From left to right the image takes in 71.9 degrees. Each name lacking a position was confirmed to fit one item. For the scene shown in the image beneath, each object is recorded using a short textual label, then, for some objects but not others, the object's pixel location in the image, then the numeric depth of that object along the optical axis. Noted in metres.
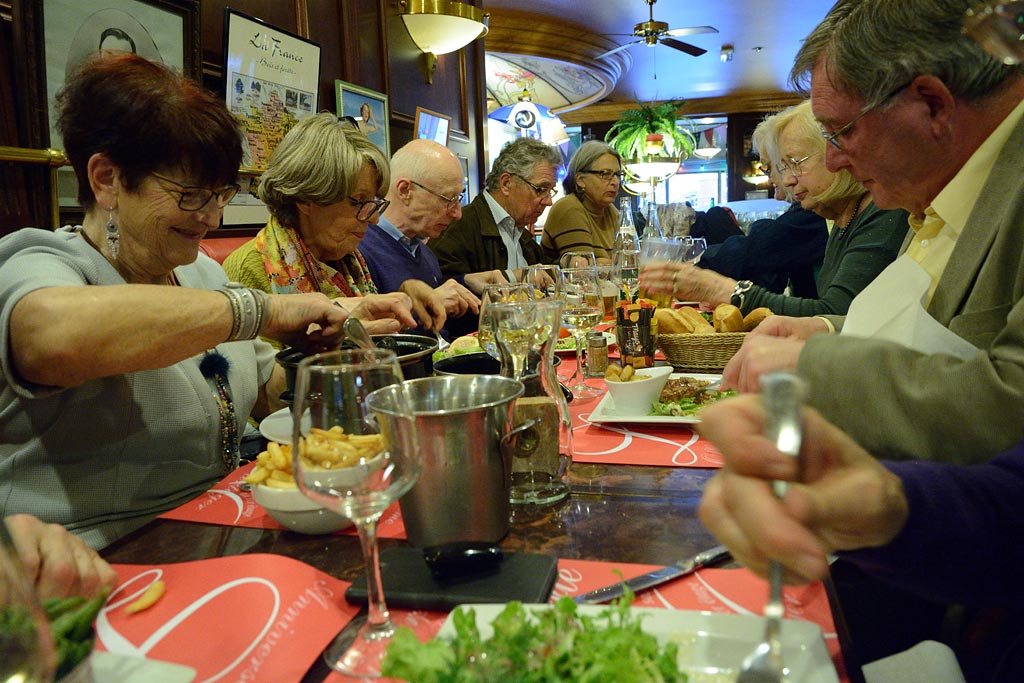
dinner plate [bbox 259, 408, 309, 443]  1.26
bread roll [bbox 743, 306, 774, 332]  2.12
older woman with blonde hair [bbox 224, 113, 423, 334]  2.41
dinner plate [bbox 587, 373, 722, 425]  1.44
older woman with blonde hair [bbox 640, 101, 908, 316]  2.52
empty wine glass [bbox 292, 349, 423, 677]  0.70
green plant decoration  10.23
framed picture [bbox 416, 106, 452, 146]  4.48
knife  0.77
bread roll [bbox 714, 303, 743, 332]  2.15
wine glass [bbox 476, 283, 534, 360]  1.32
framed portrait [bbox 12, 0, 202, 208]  2.01
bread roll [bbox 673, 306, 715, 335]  2.11
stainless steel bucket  0.88
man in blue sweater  3.29
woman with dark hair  1.20
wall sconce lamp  4.15
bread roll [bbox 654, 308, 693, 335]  2.12
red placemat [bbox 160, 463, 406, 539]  1.05
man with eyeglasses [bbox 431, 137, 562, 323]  4.21
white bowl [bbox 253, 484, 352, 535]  0.96
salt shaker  2.06
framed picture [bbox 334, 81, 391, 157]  3.64
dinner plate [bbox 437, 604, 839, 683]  0.59
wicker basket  1.92
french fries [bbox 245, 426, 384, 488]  0.70
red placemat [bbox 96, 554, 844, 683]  0.71
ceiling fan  6.88
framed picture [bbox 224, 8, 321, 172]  2.85
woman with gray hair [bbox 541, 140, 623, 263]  5.50
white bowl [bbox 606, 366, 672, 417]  1.49
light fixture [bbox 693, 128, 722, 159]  13.66
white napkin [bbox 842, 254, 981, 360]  1.04
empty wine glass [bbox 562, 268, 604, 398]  1.82
